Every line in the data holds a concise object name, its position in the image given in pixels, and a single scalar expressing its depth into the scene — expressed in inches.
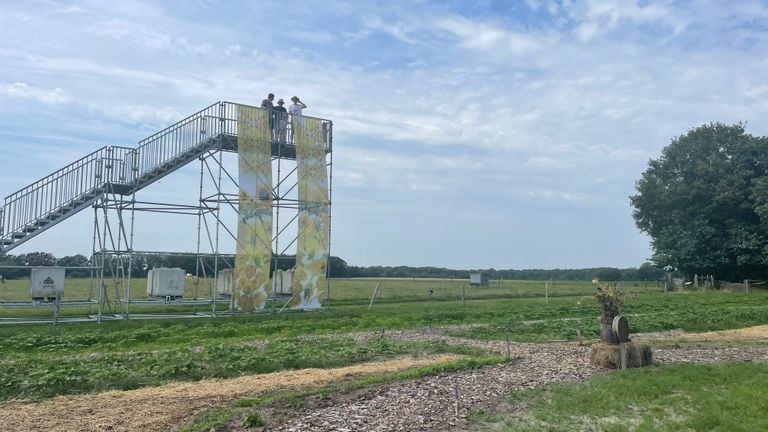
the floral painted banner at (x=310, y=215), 1183.6
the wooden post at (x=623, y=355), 498.3
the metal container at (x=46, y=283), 949.2
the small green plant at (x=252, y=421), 329.1
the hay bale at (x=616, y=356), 505.4
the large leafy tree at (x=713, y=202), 1980.8
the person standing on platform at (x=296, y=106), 1196.5
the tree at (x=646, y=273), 3247.8
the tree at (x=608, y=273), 3267.7
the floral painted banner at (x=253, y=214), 1096.2
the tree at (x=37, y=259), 1667.1
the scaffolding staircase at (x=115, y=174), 915.4
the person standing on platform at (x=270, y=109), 1157.7
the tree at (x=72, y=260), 1695.4
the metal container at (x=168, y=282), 1163.3
